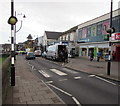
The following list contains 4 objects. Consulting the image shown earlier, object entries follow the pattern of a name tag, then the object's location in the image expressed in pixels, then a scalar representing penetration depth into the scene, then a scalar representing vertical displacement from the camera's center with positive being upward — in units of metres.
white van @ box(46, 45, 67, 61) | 23.04 -0.52
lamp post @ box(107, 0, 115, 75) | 10.17 +1.33
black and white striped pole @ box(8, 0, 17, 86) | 6.86 +0.60
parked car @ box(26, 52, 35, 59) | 29.16 -1.67
